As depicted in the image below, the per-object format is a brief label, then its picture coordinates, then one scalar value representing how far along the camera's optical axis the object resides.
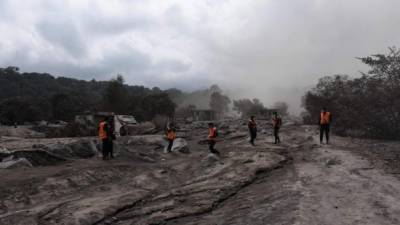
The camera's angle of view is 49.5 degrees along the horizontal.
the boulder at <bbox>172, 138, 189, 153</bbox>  18.88
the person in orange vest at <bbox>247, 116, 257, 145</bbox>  19.42
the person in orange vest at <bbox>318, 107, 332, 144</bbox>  17.34
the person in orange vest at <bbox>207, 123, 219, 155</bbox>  16.53
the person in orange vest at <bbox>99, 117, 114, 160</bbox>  14.31
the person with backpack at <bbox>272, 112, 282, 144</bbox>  19.94
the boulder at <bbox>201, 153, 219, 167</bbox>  14.17
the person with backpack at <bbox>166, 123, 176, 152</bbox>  18.50
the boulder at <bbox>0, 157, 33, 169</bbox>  12.30
